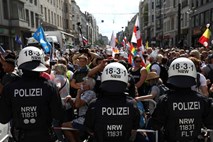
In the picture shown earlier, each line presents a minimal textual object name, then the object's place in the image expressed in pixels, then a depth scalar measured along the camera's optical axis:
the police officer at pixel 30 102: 3.32
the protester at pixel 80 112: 4.48
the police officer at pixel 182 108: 3.21
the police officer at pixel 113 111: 3.11
